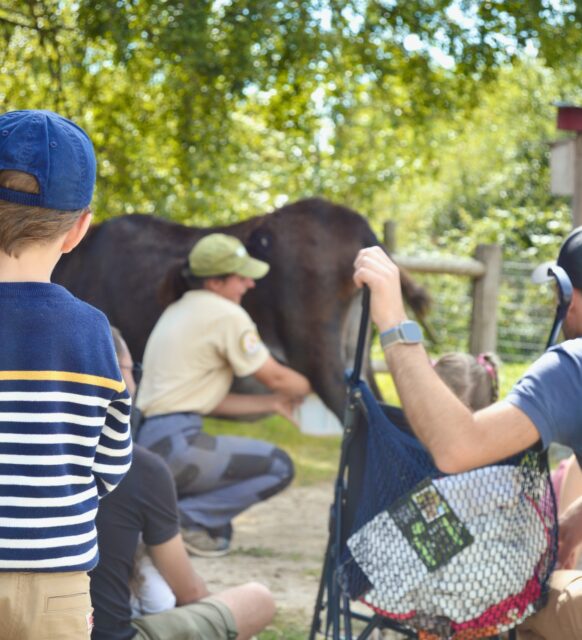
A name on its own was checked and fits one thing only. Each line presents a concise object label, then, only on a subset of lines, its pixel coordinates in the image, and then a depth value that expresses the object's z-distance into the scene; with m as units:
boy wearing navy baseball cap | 1.78
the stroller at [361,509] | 2.48
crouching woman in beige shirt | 4.66
